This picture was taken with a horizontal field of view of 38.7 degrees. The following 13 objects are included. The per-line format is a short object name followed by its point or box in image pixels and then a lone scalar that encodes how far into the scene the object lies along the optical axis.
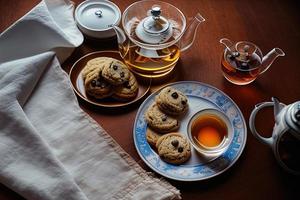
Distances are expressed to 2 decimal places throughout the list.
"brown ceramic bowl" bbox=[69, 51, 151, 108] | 0.92
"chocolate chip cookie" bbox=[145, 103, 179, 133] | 0.86
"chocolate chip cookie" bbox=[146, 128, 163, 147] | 0.85
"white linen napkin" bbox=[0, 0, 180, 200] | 0.79
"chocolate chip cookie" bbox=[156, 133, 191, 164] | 0.83
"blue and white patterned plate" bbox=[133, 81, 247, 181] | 0.82
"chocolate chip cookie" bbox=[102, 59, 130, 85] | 0.90
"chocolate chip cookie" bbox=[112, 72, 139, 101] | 0.91
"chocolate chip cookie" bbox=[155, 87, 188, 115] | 0.88
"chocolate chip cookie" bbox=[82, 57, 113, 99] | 0.91
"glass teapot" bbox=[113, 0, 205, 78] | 0.93
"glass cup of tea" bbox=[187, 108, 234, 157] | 0.84
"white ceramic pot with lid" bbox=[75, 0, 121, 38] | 1.00
